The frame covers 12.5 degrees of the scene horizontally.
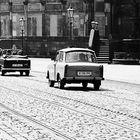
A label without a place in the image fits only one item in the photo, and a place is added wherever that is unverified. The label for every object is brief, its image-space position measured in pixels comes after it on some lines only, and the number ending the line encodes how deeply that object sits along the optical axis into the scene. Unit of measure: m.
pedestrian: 59.36
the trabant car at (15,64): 36.91
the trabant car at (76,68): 23.78
